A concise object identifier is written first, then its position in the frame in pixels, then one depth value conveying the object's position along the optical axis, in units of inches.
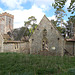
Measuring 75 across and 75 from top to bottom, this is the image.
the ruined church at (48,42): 633.1
